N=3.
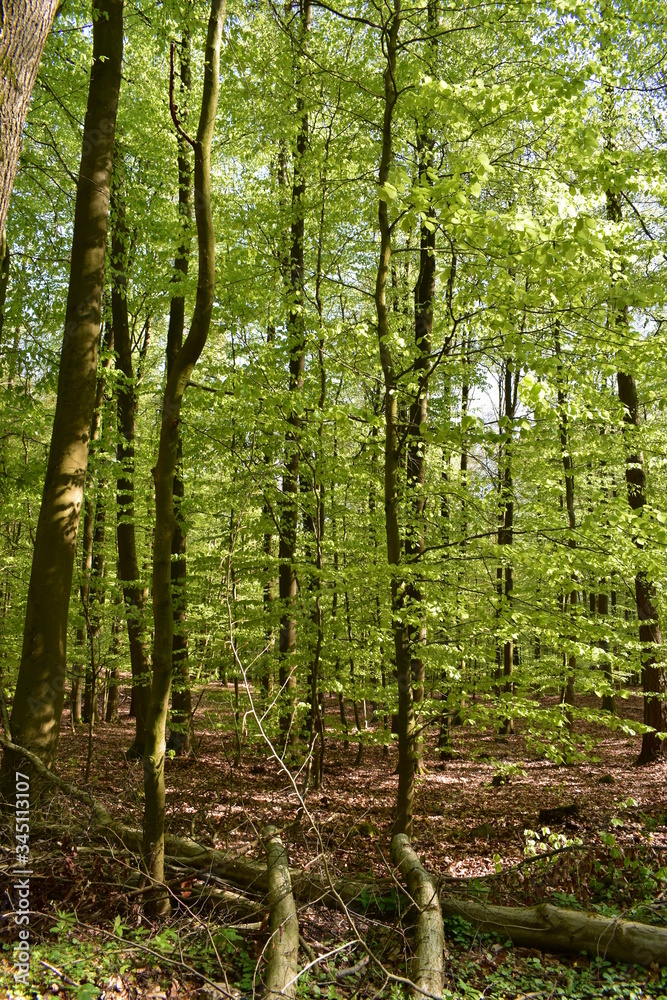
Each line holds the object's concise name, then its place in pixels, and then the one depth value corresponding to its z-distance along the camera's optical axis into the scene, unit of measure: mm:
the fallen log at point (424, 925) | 3618
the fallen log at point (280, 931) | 3355
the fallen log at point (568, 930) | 4160
